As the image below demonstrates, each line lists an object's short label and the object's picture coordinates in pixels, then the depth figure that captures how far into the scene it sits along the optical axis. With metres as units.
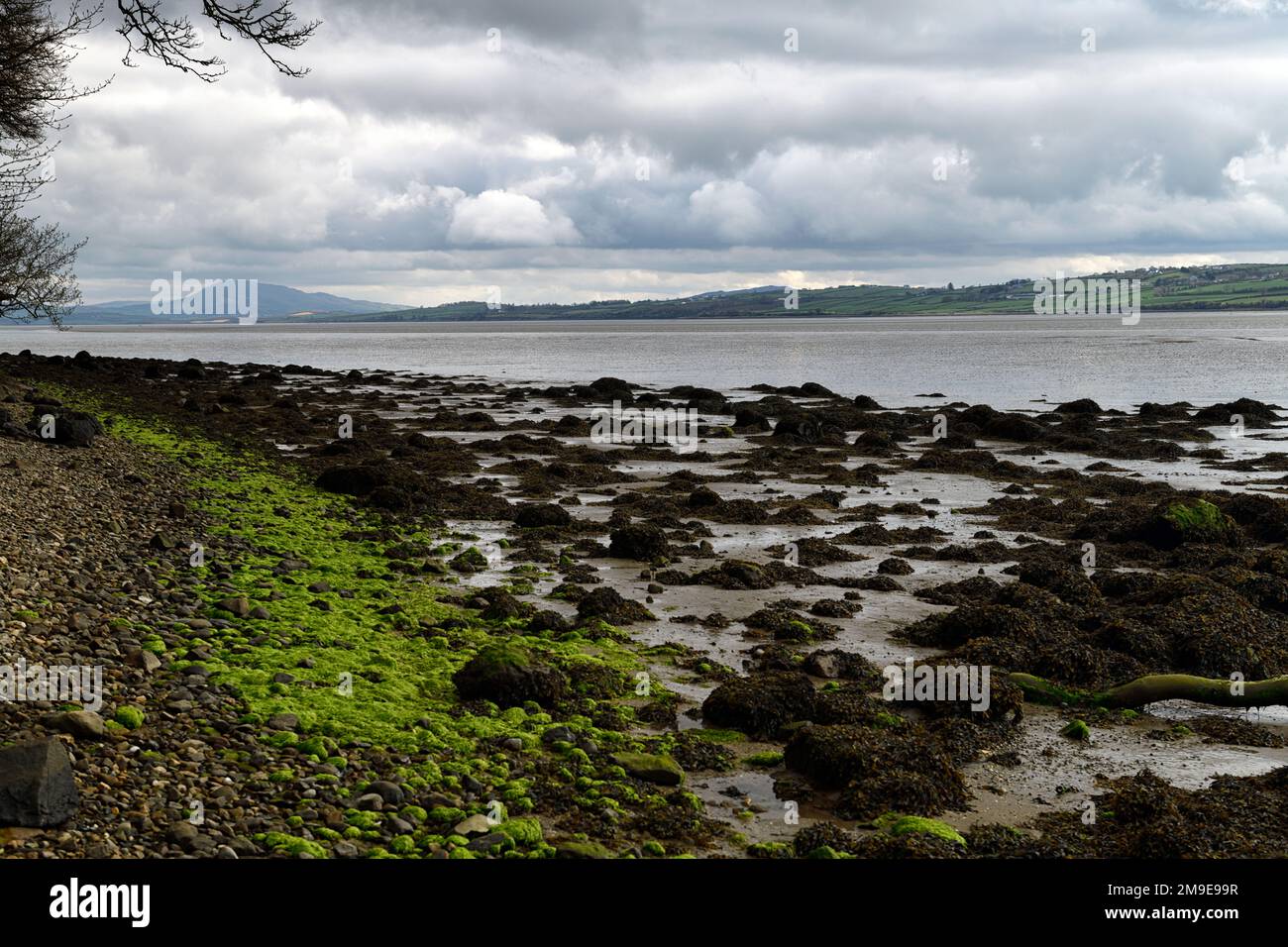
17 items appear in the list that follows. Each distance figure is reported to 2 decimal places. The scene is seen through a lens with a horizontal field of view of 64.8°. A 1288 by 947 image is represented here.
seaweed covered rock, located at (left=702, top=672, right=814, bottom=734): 10.62
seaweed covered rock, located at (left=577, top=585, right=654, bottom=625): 14.73
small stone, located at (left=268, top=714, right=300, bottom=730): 8.98
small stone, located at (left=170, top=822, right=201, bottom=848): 6.61
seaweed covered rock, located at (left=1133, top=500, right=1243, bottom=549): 19.84
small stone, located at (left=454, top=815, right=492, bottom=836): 7.67
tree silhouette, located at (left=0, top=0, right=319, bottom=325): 12.77
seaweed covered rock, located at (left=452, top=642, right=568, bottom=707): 10.84
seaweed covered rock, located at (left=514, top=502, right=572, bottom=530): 21.97
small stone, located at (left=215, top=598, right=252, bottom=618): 12.36
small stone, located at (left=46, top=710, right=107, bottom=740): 7.63
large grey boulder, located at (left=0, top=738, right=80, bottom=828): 6.34
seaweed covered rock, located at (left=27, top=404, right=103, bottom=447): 22.00
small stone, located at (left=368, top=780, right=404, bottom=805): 8.02
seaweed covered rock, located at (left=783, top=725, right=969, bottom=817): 8.94
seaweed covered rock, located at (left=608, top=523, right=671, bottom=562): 19.02
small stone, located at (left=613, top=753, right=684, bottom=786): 9.18
